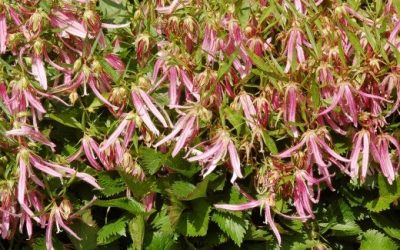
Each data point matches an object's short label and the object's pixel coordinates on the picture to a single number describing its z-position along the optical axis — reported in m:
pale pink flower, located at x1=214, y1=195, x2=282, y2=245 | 1.43
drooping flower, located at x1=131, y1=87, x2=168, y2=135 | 1.42
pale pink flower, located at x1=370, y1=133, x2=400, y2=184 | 1.45
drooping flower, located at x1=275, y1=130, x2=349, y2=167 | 1.41
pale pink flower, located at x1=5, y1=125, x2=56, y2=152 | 1.36
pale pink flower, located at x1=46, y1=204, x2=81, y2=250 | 1.44
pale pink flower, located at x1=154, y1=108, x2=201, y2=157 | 1.39
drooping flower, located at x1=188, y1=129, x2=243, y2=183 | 1.38
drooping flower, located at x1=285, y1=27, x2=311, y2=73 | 1.48
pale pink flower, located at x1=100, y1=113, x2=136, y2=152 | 1.42
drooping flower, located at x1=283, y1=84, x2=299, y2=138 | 1.42
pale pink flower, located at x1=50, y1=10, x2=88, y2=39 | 1.51
